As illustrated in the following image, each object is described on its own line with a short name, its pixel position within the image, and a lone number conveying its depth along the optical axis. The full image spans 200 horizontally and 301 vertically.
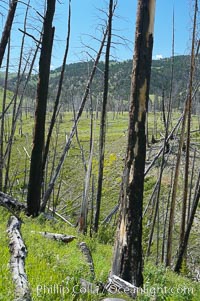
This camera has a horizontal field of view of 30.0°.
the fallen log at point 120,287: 4.74
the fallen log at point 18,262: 3.42
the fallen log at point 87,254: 5.32
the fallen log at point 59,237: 7.00
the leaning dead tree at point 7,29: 10.17
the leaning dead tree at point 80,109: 11.56
